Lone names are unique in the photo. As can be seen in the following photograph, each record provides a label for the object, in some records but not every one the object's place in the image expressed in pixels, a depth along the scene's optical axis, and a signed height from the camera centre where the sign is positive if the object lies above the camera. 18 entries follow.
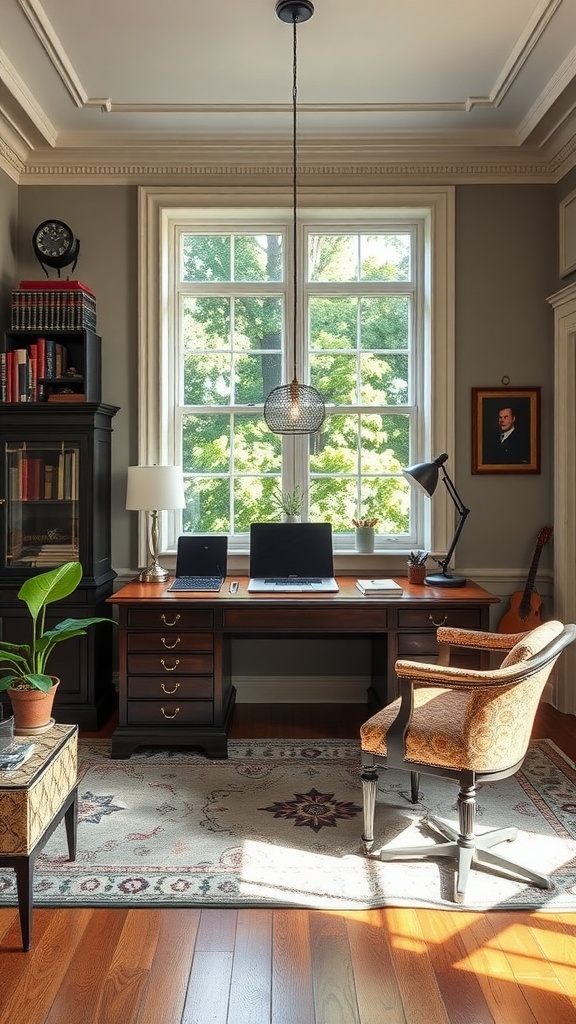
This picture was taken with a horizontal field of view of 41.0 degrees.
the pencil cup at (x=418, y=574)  3.90 -0.32
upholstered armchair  2.37 -0.72
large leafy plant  2.43 -0.32
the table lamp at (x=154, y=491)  3.90 +0.11
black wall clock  4.10 +1.43
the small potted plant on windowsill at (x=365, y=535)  4.25 -0.13
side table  2.09 -0.84
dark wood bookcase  3.86 -0.04
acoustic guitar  4.16 -0.52
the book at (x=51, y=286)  3.94 +1.16
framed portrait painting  4.25 +0.45
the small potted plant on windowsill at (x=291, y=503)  4.29 +0.05
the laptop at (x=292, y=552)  3.95 -0.21
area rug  2.40 -1.16
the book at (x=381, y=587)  3.62 -0.36
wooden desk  3.51 -0.56
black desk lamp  3.62 +0.12
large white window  4.41 +0.83
